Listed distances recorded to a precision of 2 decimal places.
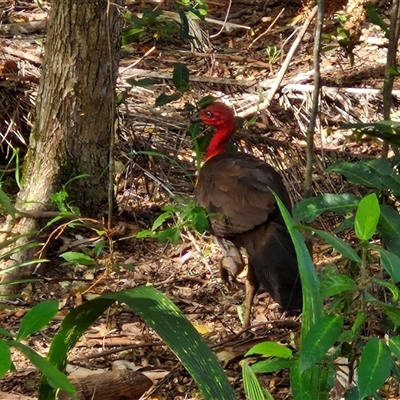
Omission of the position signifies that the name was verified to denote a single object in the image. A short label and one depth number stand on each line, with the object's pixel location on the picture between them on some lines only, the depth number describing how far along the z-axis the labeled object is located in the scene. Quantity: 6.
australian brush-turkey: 8.04
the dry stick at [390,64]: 8.00
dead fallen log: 6.55
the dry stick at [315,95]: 7.08
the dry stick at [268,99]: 11.74
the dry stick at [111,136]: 8.82
